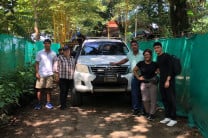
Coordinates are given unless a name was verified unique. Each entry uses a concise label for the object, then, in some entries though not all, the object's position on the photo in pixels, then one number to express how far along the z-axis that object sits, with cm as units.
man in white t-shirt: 561
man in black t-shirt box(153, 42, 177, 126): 457
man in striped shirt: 567
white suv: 567
